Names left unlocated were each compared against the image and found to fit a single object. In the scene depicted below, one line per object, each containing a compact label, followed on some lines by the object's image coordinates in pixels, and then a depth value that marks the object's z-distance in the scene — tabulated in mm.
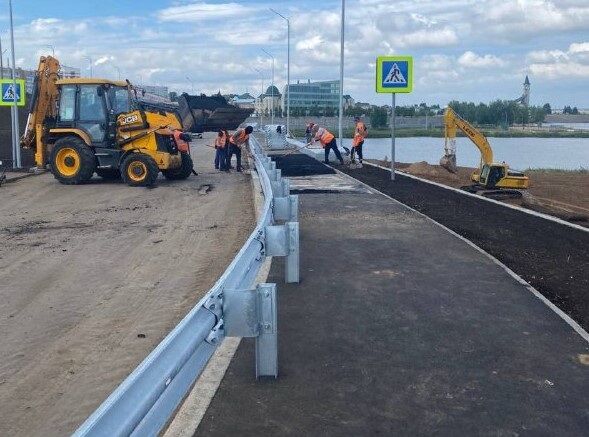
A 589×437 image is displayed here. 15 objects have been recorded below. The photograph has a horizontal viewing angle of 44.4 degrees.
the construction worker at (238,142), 24203
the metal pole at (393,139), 18247
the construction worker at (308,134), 36325
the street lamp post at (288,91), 52456
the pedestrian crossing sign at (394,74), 17328
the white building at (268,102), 125106
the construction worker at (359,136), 23875
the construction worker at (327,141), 25000
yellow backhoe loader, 19484
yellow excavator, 20719
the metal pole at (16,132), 24156
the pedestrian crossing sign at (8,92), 23375
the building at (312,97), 126562
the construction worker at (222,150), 24203
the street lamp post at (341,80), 29088
